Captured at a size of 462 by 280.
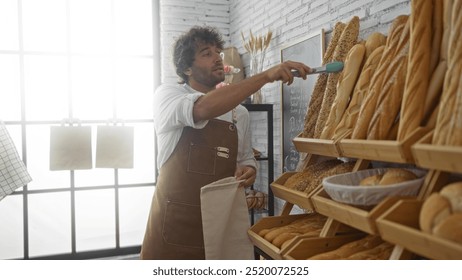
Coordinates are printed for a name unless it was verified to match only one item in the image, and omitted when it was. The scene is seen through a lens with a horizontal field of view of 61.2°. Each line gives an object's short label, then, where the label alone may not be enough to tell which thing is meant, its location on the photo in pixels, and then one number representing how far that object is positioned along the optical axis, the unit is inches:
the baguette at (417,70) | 33.2
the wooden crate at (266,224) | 51.5
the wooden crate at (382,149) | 31.7
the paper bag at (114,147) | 113.4
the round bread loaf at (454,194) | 27.8
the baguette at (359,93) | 43.2
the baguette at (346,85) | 45.9
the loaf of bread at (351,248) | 39.3
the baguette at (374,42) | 45.6
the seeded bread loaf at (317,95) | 54.1
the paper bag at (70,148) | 108.6
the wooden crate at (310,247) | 41.1
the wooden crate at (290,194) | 44.4
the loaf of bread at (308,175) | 49.3
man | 61.9
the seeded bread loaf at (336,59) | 50.6
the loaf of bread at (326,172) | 46.4
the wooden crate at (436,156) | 26.7
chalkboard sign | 76.7
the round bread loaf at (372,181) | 37.1
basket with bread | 33.9
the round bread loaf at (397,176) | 35.3
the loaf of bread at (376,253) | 37.2
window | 112.4
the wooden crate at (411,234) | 25.5
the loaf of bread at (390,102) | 37.2
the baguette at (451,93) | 28.9
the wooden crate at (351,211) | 32.3
